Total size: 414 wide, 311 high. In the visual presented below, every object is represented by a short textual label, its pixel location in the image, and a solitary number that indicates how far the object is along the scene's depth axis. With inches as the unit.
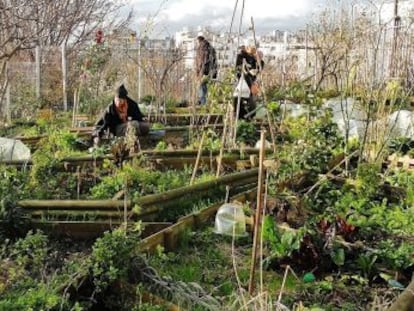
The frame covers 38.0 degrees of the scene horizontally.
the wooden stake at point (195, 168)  217.8
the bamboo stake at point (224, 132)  229.3
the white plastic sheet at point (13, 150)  261.0
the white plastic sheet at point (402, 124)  270.4
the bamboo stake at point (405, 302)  101.6
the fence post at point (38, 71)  543.5
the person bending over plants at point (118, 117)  309.0
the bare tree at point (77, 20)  693.9
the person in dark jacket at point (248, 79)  372.4
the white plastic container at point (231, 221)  174.9
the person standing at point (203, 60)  418.6
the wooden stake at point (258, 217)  114.0
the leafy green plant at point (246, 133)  318.3
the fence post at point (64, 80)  518.1
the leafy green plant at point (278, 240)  151.0
